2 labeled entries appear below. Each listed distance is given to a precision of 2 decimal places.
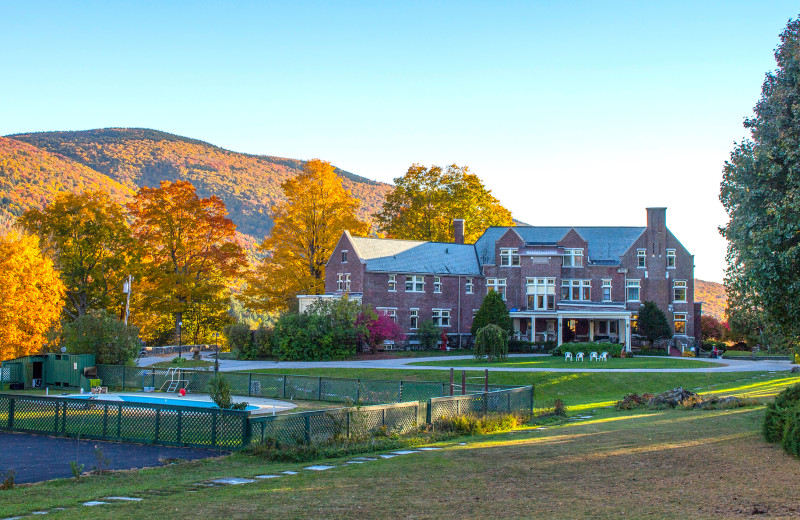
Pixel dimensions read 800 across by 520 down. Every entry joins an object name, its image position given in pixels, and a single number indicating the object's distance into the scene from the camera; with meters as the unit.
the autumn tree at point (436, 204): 71.31
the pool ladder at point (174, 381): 32.09
